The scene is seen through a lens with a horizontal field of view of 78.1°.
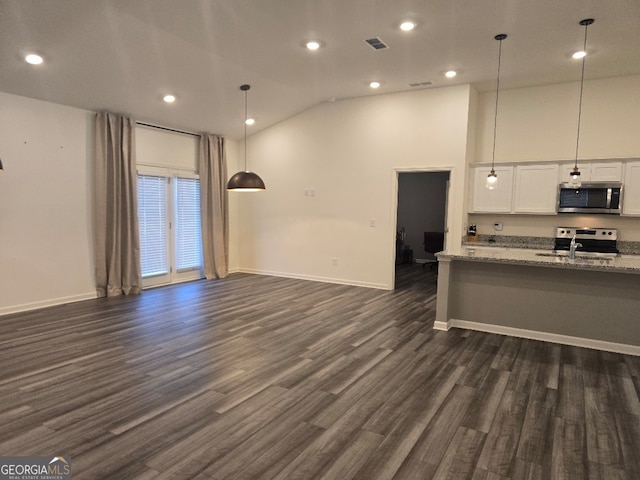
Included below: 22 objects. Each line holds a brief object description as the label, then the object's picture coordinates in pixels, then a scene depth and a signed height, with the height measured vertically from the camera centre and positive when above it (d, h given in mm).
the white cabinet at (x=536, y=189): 5949 +328
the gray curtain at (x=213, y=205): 7707 +10
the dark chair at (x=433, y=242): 8938 -746
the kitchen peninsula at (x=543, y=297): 4051 -965
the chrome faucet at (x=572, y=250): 4449 -447
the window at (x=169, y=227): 6891 -413
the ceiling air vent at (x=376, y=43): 4551 +1939
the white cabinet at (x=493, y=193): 6277 +271
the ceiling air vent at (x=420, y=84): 6168 +1959
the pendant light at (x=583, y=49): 3989 +1915
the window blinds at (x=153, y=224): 6809 -341
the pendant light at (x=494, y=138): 4910 +1200
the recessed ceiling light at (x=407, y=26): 4082 +1914
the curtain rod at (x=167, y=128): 6734 +1367
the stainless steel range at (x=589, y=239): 5773 -421
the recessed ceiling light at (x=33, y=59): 4363 +1608
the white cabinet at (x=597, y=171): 5565 +581
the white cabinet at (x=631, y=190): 5449 +303
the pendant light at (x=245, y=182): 5578 +337
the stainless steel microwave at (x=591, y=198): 5523 +190
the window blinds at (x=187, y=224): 7477 -363
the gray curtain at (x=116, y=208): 6039 -66
